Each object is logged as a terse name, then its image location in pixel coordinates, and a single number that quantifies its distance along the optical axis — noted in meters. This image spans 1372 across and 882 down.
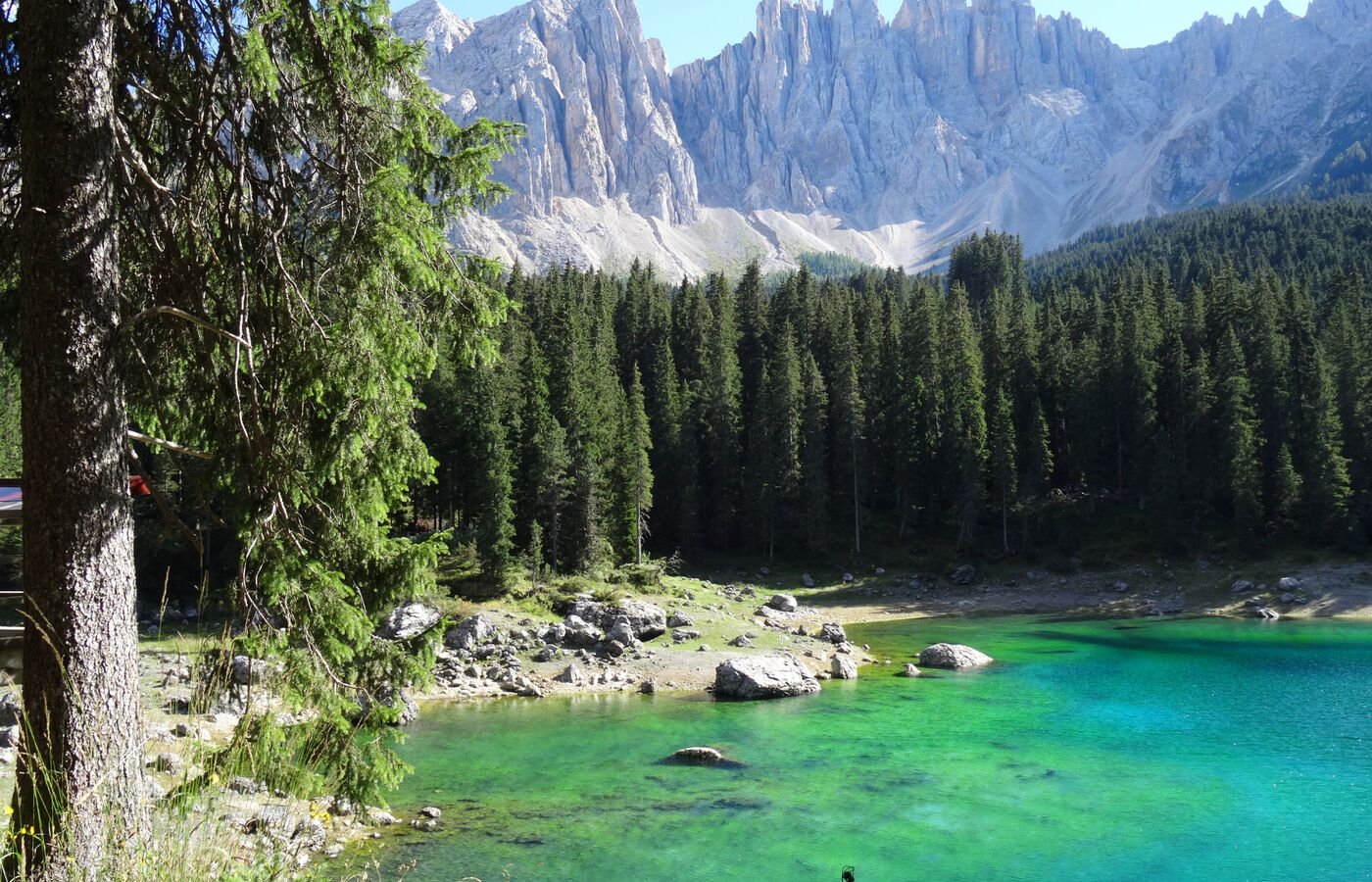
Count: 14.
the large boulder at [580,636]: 33.06
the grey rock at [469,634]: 31.72
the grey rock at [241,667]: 19.30
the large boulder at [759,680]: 27.17
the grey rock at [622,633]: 33.09
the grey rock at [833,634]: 36.12
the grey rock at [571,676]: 28.80
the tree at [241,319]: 5.25
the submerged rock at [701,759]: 19.94
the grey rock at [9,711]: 18.45
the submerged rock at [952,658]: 31.75
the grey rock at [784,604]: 43.78
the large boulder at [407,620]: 31.61
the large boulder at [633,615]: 34.62
